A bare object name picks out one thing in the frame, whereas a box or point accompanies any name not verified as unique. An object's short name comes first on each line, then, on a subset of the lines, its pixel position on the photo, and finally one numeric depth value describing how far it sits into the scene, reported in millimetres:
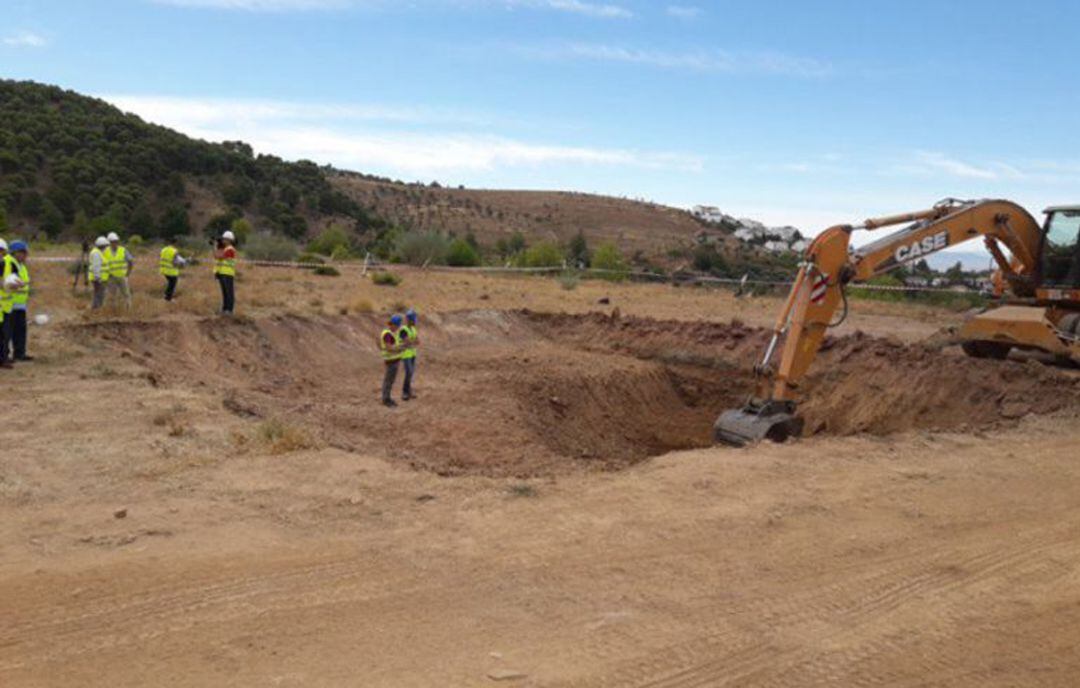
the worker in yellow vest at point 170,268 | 20720
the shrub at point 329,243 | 44234
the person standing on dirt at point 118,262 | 18906
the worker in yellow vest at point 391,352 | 15047
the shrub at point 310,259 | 34788
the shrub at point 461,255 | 42259
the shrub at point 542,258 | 44750
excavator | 12422
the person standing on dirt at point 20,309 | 14117
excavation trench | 13219
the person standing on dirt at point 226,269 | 19234
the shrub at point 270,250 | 35969
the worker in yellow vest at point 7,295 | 13844
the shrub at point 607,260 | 45394
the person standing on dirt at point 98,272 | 18531
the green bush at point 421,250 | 41156
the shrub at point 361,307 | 23016
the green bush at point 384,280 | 29344
